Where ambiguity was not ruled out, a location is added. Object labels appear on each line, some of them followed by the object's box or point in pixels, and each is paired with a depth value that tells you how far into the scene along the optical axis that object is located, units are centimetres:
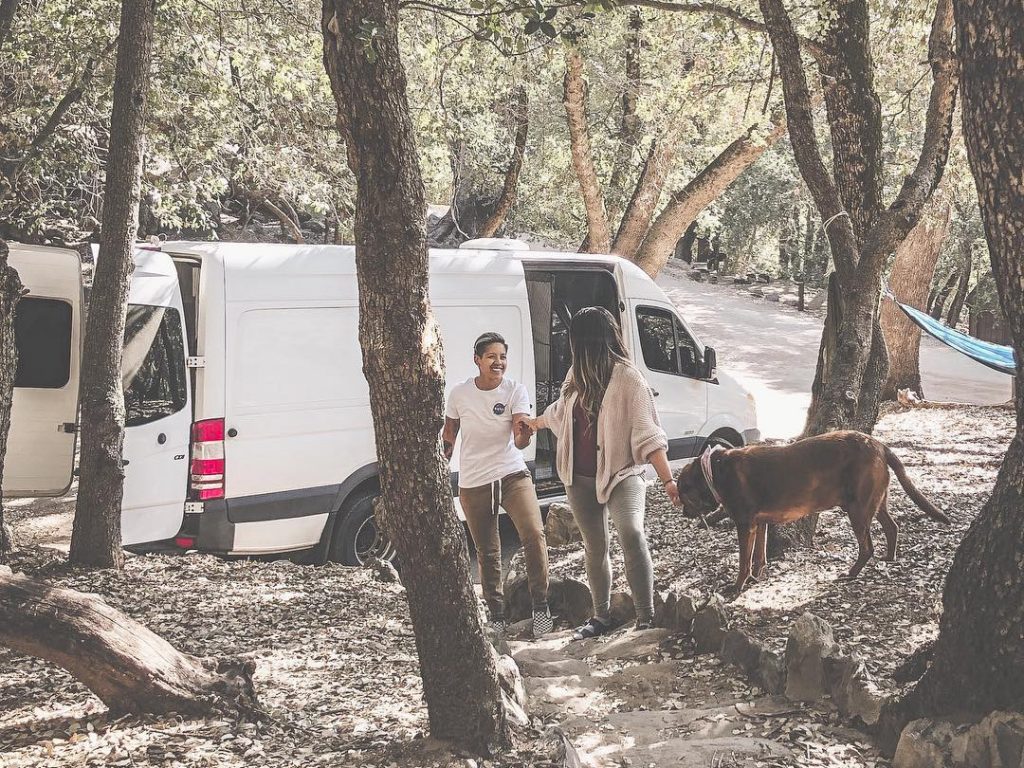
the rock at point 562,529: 890
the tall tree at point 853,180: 673
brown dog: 591
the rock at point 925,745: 349
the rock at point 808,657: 437
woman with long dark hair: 566
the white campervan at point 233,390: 703
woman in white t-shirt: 614
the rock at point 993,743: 329
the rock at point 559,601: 691
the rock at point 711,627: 533
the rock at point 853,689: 402
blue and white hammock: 1392
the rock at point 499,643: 546
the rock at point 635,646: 557
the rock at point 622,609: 630
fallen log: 378
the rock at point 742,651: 489
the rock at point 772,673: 459
